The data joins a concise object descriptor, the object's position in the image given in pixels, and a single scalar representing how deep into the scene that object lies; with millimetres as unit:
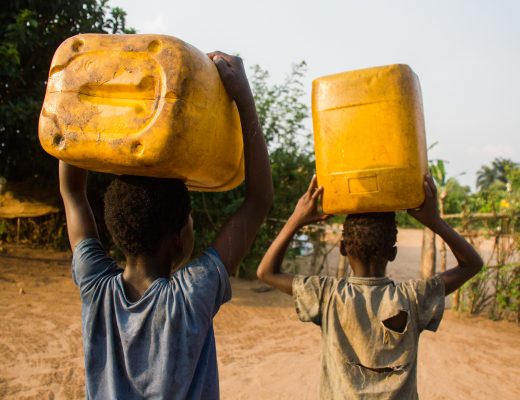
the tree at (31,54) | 5969
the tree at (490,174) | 45469
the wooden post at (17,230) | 10219
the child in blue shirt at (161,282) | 1145
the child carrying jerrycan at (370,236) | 1657
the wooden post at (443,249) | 7154
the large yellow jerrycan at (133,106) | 1144
